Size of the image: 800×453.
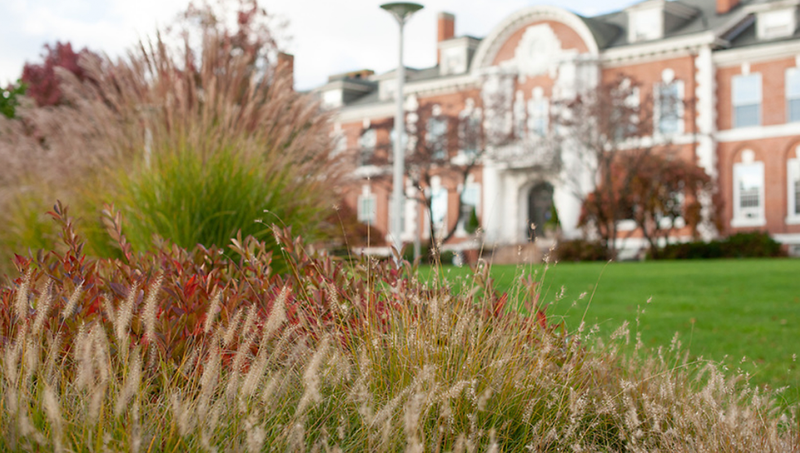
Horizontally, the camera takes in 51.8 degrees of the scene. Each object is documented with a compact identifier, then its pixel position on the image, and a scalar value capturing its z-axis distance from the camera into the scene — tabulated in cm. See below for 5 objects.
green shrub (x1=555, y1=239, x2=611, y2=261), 2111
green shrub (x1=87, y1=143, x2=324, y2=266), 472
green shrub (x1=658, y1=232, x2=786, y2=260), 2123
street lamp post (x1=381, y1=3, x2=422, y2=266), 1119
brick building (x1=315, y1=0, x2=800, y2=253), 2430
